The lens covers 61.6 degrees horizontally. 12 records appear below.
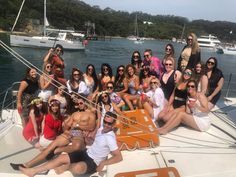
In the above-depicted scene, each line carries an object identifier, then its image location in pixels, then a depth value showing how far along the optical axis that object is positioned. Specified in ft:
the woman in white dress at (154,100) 12.34
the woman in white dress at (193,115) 11.51
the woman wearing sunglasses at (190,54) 14.57
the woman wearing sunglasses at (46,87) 13.03
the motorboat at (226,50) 133.80
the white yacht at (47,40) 88.56
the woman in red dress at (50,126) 10.62
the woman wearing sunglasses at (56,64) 14.18
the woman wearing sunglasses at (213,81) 13.19
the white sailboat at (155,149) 9.04
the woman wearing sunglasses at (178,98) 12.30
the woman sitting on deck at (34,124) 11.00
